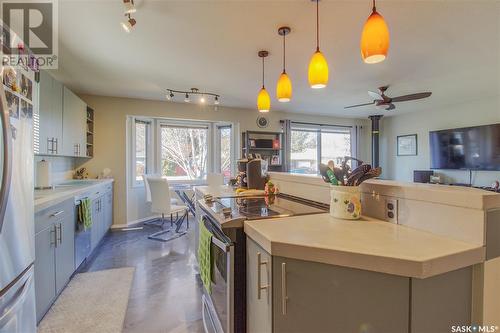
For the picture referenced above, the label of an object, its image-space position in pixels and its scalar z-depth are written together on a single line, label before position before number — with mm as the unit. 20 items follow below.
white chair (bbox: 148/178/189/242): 3691
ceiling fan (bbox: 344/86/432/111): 3362
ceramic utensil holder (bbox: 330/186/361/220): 1186
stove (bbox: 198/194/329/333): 1178
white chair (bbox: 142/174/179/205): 4312
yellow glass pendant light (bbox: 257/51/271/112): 2289
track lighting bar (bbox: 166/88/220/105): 3958
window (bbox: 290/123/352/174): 6199
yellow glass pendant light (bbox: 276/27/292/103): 1973
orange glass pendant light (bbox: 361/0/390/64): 1231
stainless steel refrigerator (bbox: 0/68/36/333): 1014
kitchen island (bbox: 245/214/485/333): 767
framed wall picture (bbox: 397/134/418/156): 5809
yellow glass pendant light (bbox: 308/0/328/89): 1572
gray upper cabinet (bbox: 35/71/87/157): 2481
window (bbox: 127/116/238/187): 4844
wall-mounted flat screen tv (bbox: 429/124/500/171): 4273
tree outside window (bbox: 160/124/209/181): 5180
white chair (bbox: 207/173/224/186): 4664
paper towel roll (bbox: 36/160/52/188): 2480
